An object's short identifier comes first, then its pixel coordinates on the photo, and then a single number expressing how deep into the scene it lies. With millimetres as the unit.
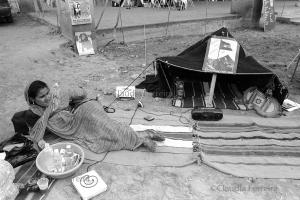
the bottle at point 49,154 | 2830
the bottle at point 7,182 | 2318
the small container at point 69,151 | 2916
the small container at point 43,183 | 2570
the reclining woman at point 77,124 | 3133
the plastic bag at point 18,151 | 2898
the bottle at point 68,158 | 2815
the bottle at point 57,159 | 2820
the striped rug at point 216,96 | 4434
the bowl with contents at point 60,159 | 2701
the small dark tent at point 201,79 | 4129
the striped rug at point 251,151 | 2934
